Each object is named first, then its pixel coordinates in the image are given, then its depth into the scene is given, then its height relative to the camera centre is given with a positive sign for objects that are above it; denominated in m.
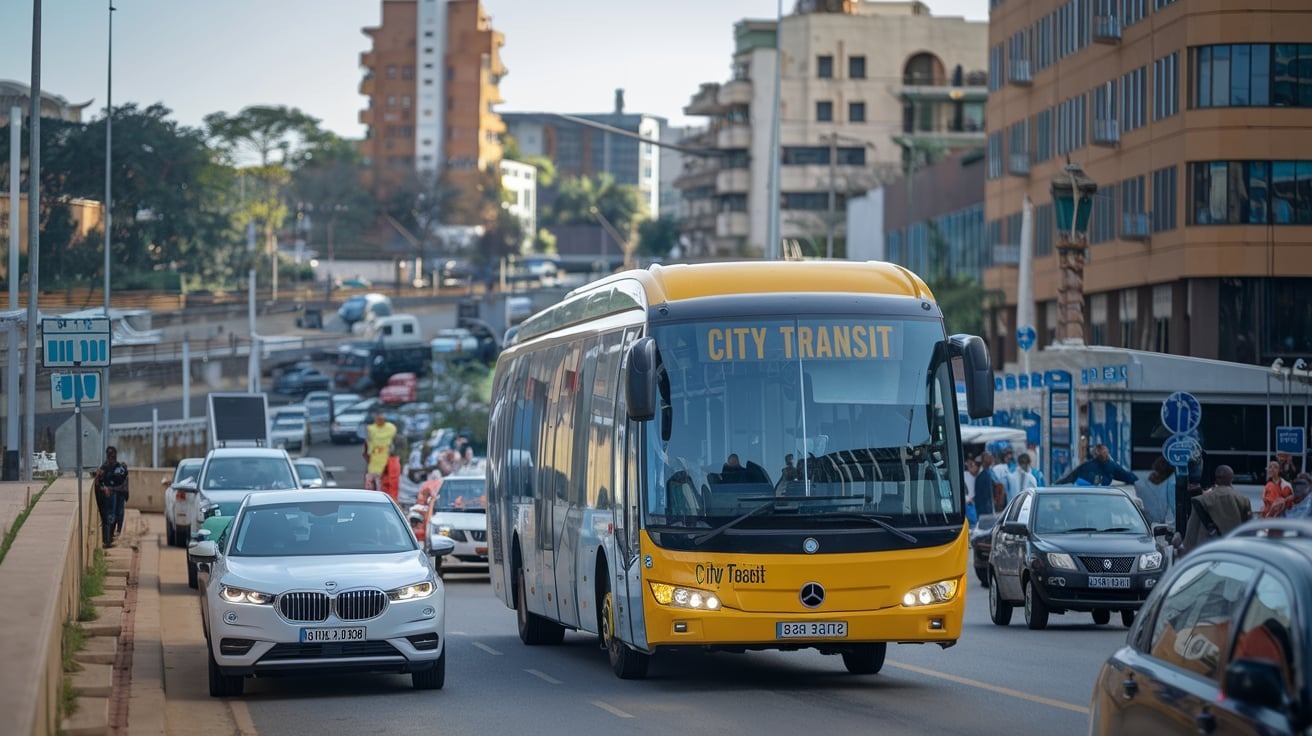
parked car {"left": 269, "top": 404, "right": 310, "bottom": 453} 89.31 -2.35
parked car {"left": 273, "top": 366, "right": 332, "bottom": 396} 110.19 -0.40
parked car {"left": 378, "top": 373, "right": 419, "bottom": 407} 109.50 -0.73
